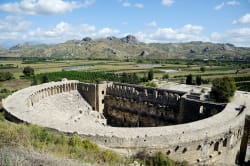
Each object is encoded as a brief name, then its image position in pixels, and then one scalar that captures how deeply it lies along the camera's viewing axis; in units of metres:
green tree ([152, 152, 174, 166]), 17.50
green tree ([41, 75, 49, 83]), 71.62
